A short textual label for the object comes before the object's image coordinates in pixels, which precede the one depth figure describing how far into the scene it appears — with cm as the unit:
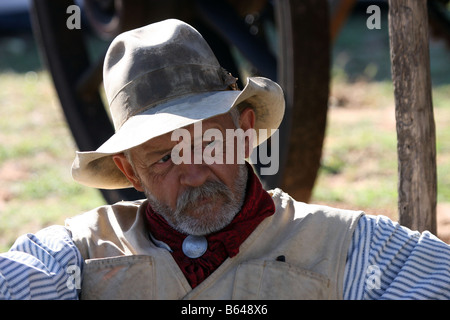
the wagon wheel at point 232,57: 739
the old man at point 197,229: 475
